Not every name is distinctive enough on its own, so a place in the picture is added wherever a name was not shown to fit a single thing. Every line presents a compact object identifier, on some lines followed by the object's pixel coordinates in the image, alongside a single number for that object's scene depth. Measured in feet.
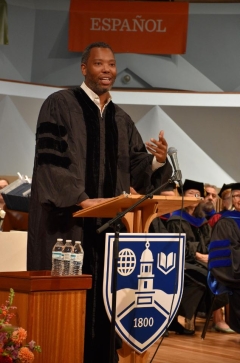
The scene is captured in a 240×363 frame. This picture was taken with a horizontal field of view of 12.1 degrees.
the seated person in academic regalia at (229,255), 32.00
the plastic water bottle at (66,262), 18.15
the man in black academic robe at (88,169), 20.03
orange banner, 59.54
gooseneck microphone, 18.45
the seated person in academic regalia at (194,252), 38.44
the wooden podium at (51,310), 16.37
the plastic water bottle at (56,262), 18.08
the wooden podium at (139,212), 18.42
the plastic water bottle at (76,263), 18.19
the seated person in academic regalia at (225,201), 47.30
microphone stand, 17.51
